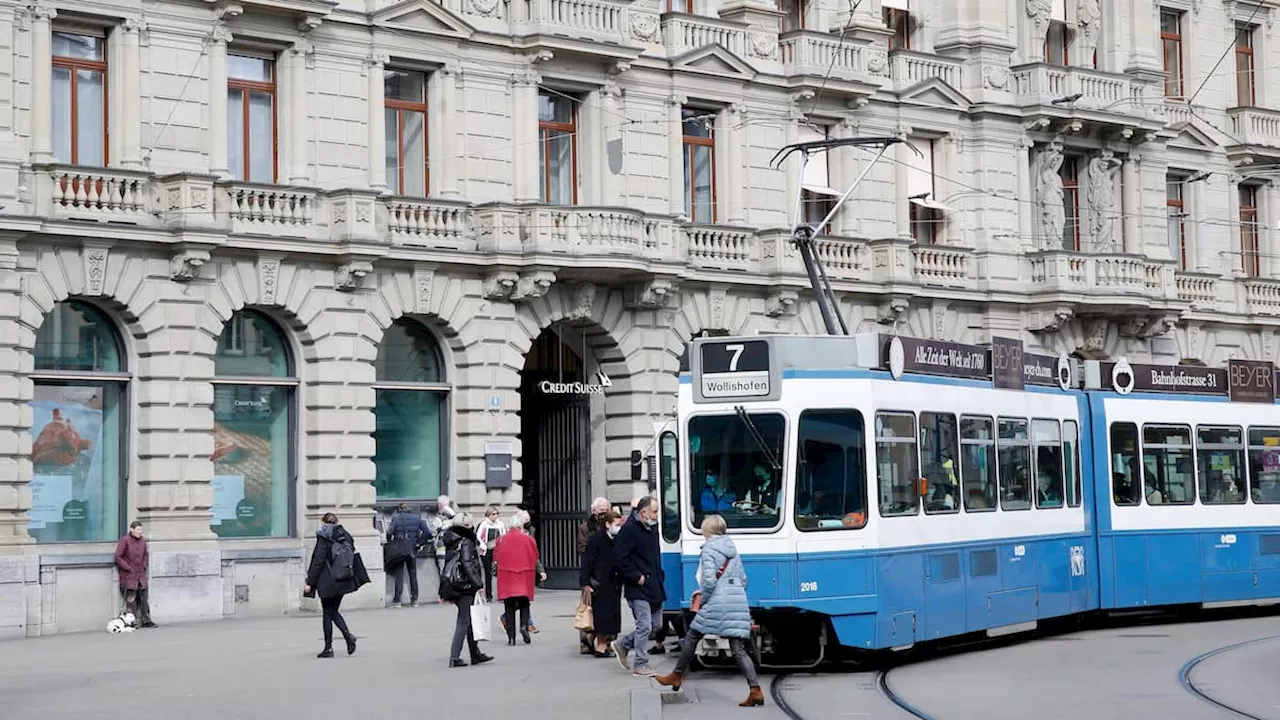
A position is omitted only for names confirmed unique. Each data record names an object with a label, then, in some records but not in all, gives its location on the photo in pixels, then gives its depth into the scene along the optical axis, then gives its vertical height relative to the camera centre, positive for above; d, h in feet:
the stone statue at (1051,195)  147.43 +23.32
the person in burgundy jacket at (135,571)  97.25 -0.94
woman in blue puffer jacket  60.29 -1.71
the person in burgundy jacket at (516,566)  79.87 -0.90
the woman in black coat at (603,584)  72.69 -1.47
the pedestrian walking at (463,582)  72.49 -1.30
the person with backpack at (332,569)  76.38 -0.81
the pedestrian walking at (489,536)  99.35 +0.36
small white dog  96.37 -3.33
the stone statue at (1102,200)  150.71 +23.43
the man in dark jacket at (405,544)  109.50 +0.04
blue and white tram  68.28 +1.53
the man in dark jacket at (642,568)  68.69 -0.91
